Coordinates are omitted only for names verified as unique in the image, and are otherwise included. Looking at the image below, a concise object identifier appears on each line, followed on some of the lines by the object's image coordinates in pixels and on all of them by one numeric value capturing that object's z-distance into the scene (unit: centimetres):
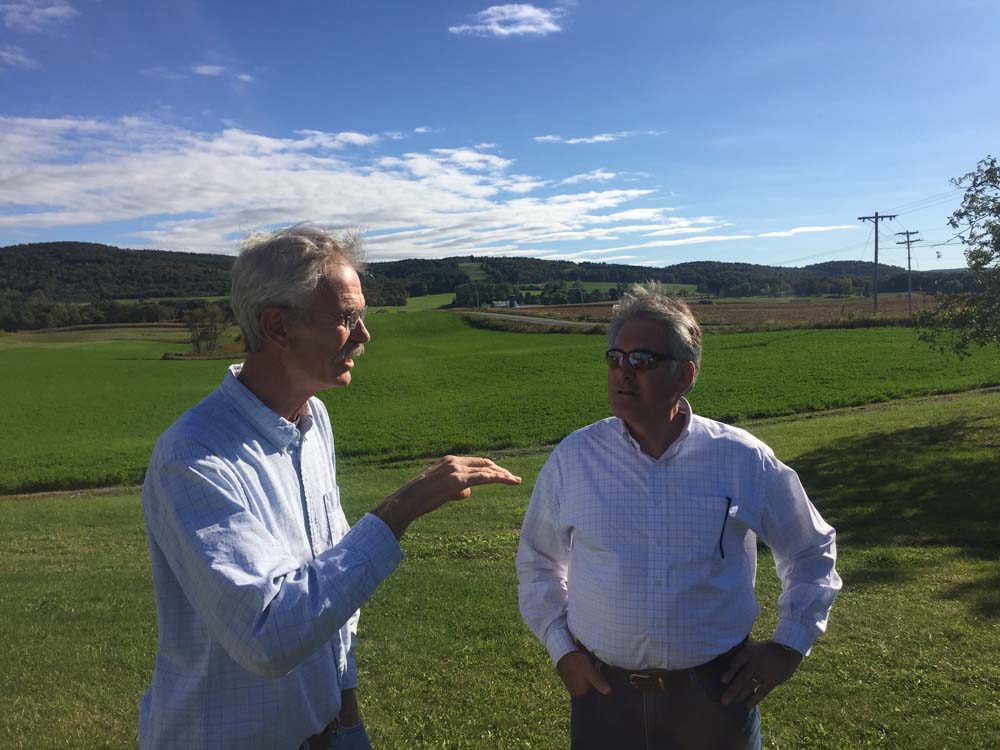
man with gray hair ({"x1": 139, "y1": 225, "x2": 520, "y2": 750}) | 164
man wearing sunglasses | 243
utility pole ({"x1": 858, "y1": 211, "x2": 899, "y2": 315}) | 5683
